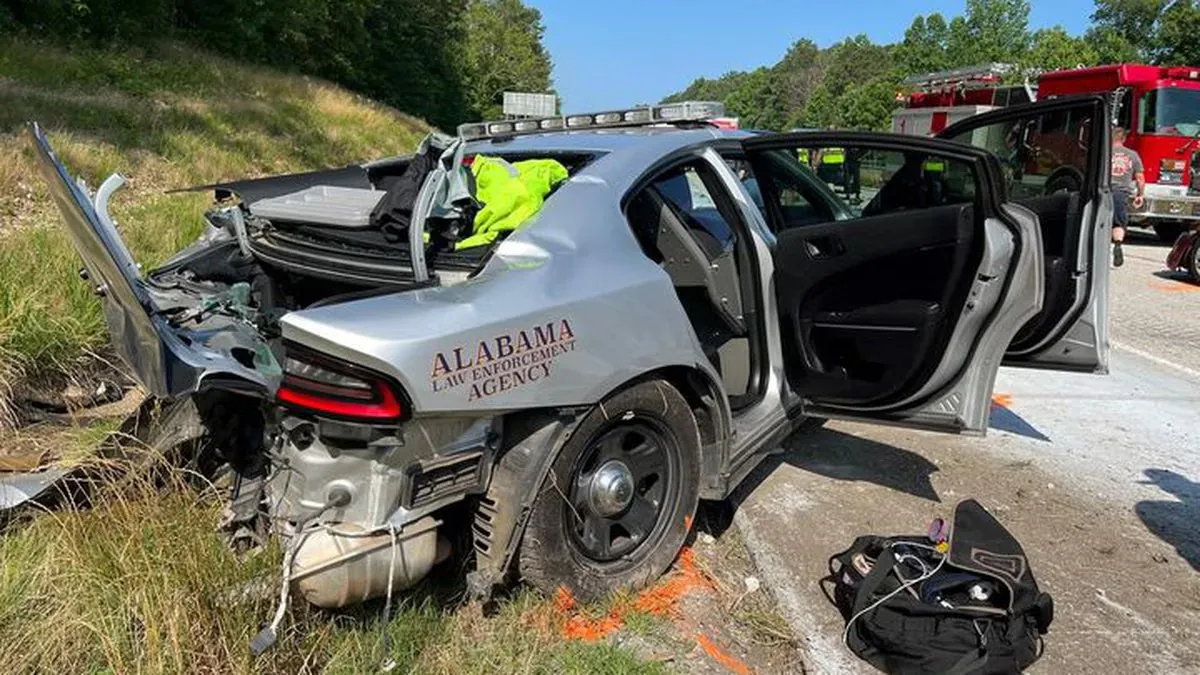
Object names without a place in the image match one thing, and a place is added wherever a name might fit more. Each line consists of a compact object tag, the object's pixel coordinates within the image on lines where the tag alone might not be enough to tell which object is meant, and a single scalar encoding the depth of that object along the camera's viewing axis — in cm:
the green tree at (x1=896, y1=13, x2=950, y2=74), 7544
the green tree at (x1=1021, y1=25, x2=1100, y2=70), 4847
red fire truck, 1294
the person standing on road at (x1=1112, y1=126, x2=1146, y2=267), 792
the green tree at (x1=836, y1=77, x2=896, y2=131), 6938
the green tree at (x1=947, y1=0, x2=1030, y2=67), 6944
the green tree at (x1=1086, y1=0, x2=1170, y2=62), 5403
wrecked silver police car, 226
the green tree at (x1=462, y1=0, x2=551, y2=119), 6744
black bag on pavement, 255
